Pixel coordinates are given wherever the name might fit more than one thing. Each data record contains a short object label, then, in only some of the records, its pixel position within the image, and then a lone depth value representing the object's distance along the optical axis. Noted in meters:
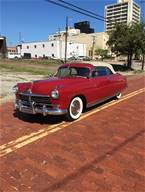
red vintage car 4.15
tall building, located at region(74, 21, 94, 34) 101.81
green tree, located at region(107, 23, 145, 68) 17.78
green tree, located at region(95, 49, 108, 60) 59.32
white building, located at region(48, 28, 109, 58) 69.13
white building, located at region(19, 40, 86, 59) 56.42
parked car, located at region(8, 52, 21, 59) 47.23
